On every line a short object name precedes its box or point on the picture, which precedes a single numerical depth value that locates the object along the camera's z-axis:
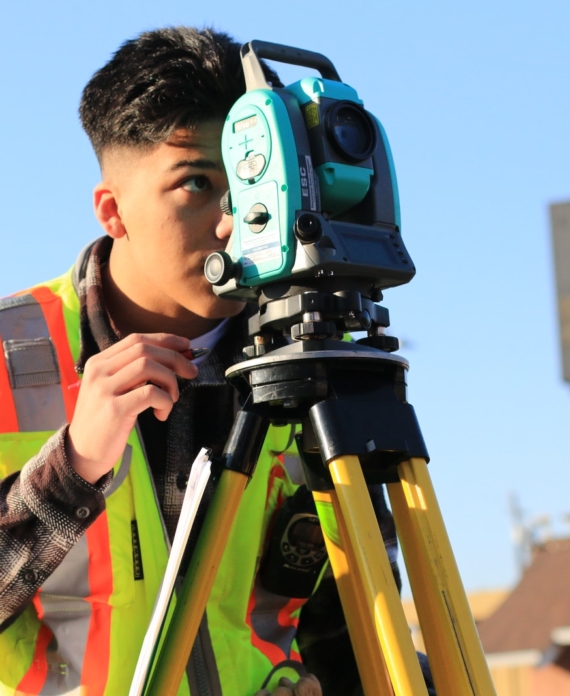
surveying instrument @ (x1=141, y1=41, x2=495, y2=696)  3.21
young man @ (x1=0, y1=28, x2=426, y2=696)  3.36
